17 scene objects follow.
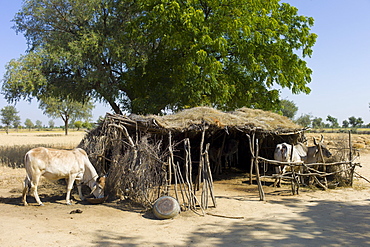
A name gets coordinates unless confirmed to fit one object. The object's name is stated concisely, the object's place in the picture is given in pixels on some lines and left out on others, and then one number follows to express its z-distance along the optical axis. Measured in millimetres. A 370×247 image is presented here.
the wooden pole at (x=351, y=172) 11628
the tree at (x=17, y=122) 85562
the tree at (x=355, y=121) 73019
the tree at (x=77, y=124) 79369
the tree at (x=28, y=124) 118612
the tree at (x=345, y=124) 75500
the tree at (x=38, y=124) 128875
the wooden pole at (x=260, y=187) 9625
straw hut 8828
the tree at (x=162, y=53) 15906
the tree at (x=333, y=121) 69381
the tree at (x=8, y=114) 81194
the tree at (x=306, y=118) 54209
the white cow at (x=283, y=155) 11523
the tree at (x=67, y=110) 45375
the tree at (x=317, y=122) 65475
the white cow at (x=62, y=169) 8844
